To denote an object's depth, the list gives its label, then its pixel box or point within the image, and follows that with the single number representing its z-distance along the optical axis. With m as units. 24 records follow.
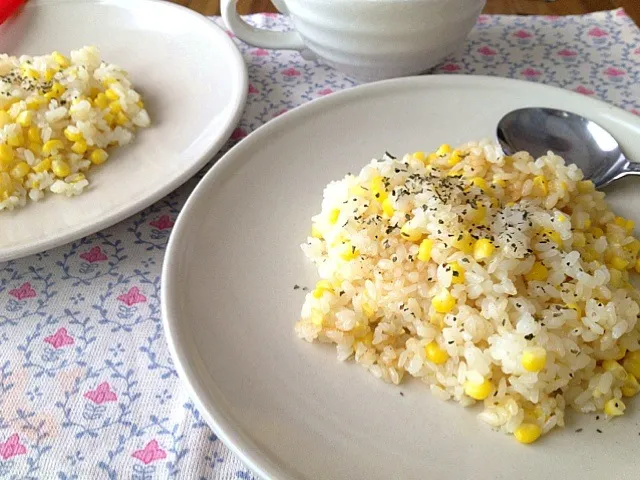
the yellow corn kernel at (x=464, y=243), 0.24
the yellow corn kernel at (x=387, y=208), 0.26
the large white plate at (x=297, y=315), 0.21
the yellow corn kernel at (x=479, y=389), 0.22
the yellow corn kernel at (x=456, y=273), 0.24
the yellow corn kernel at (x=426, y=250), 0.24
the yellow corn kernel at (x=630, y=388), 0.23
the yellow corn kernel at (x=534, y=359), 0.22
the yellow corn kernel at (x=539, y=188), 0.27
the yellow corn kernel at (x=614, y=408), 0.22
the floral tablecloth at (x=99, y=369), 0.23
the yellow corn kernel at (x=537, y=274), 0.24
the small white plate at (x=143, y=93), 0.30
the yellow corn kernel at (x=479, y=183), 0.27
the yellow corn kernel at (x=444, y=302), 0.23
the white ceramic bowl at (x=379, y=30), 0.34
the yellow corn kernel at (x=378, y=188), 0.27
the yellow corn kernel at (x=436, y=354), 0.23
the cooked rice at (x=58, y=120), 0.32
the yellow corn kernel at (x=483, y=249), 0.24
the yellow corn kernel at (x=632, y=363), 0.23
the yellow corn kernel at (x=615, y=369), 0.23
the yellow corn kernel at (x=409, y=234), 0.25
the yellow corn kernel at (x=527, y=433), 0.21
